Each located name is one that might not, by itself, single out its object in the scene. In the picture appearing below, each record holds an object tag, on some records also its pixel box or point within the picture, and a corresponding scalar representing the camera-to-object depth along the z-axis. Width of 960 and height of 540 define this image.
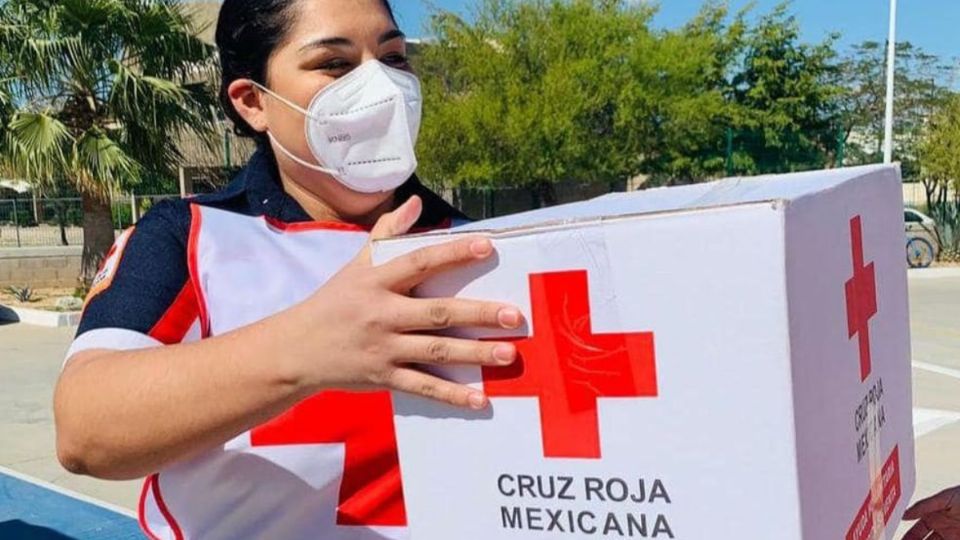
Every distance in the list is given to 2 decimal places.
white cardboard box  0.70
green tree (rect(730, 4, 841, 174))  22.80
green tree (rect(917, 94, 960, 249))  17.02
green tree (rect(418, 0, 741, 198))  18.62
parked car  15.59
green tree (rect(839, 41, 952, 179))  28.47
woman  0.78
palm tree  11.33
